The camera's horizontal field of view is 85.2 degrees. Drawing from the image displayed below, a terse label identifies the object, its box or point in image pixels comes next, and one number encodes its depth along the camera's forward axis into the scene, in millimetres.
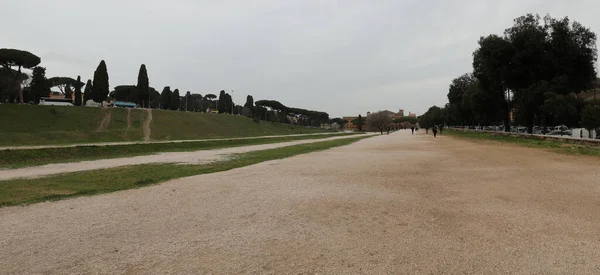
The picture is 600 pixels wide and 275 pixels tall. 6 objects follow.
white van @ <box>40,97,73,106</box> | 72750
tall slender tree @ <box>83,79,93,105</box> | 84438
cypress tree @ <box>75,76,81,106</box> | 76812
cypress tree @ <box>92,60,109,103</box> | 71438
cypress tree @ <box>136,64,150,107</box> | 77875
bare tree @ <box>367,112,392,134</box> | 160125
